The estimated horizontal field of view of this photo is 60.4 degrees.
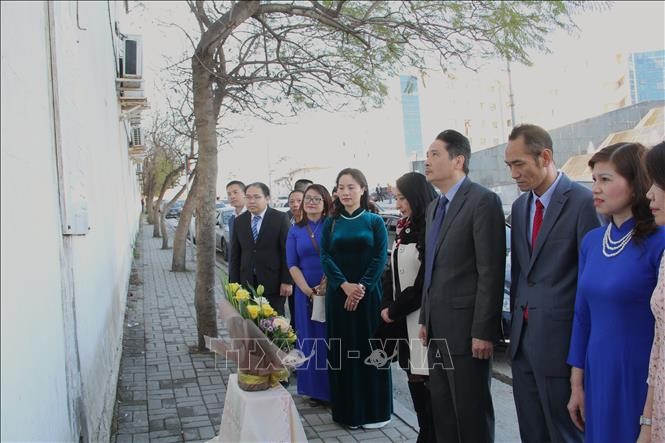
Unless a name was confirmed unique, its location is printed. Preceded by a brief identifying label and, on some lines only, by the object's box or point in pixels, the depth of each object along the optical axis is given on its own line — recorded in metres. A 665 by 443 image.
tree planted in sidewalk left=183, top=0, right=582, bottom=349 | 6.32
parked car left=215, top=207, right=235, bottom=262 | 18.52
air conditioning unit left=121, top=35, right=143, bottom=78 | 10.04
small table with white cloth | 3.07
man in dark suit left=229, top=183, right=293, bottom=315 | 5.89
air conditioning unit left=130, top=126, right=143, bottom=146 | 17.38
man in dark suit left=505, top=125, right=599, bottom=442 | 2.86
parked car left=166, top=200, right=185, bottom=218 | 50.09
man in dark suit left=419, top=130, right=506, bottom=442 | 3.21
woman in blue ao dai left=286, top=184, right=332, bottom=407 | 5.18
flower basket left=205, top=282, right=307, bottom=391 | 3.11
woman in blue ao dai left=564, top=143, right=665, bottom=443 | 2.42
